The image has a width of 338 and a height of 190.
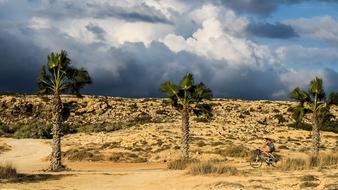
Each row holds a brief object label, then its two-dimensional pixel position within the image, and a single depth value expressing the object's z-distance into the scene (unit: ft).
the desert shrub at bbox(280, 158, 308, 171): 95.32
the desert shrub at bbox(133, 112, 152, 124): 256.11
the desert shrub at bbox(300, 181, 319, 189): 71.83
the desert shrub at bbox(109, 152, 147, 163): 149.28
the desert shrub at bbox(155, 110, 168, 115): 286.87
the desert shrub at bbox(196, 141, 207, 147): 172.45
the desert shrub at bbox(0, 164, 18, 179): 85.40
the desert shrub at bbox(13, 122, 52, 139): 222.28
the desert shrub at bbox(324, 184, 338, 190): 69.74
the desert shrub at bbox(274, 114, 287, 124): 264.68
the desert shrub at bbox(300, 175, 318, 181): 76.34
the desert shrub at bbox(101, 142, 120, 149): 174.19
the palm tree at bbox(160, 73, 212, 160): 135.03
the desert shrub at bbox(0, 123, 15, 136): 232.65
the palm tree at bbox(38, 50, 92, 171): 113.91
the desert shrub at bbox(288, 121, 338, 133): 231.71
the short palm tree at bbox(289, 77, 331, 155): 135.95
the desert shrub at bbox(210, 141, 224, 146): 174.13
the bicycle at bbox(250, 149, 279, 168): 103.65
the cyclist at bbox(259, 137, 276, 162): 104.42
